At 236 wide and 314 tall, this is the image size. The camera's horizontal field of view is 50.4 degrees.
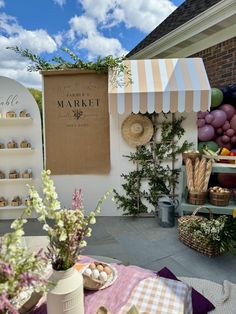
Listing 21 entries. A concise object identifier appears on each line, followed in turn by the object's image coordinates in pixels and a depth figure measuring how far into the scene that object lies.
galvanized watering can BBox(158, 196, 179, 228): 4.82
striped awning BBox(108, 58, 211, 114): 4.54
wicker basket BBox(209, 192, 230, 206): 4.40
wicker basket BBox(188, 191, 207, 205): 4.51
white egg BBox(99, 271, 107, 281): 1.86
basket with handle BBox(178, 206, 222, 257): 3.62
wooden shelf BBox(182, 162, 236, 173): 4.49
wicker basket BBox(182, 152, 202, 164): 4.58
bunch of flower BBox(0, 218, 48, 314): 1.00
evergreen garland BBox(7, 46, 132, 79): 4.80
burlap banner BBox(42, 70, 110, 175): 5.07
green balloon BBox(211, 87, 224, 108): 5.23
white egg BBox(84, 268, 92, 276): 1.84
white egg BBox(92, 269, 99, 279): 1.84
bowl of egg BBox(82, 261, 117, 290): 1.80
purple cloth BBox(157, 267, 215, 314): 2.16
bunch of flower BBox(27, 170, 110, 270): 1.26
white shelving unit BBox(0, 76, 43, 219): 4.98
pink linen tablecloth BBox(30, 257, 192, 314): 1.67
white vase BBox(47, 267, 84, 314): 1.40
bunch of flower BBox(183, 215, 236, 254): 3.58
